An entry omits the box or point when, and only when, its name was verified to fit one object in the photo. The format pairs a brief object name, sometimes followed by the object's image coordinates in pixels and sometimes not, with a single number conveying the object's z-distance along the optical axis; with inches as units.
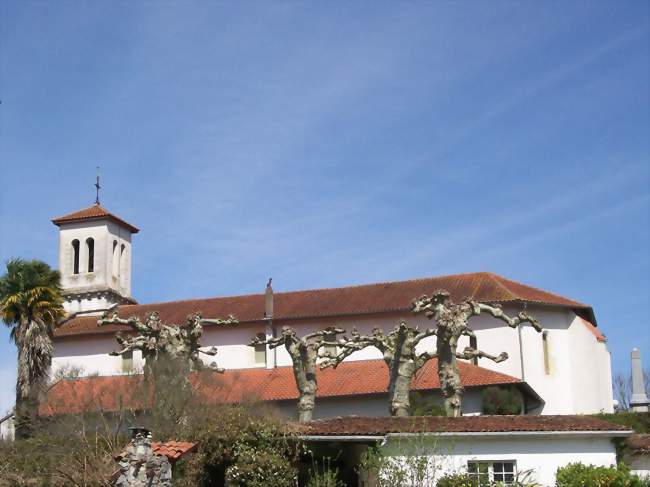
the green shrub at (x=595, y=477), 845.2
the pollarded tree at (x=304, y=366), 1300.4
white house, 871.7
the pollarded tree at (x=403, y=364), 1202.6
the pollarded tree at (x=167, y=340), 1270.9
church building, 1625.2
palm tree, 1595.7
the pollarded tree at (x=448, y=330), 1154.7
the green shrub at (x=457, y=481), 831.1
